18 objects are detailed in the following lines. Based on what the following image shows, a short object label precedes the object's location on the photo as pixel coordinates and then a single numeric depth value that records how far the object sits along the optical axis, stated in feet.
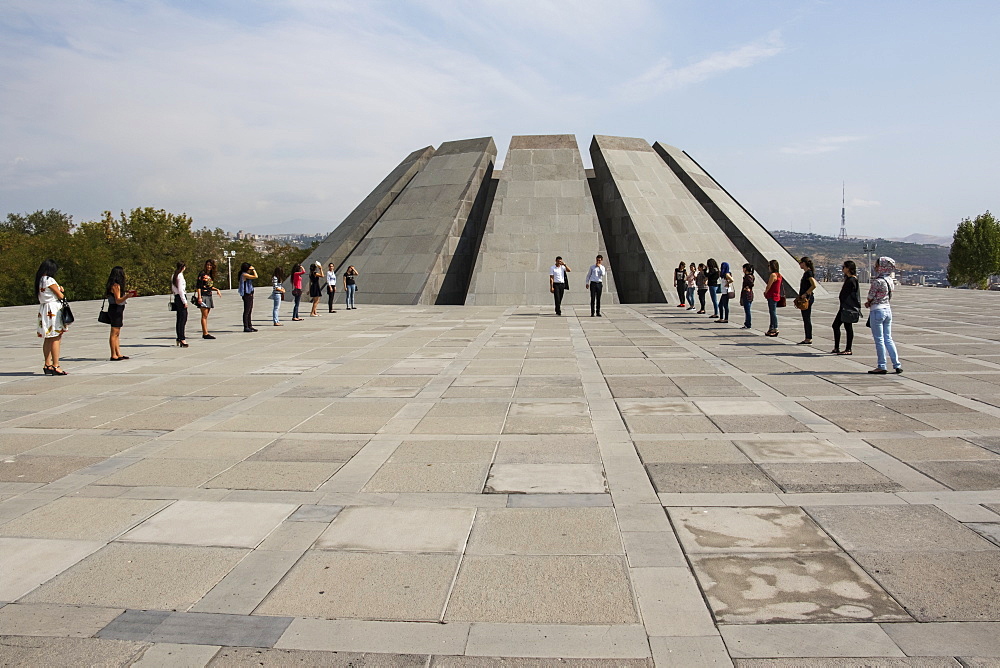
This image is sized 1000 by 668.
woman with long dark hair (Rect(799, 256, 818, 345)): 44.39
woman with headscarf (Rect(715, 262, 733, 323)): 57.11
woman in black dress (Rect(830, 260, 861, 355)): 38.73
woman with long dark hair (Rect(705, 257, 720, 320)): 64.44
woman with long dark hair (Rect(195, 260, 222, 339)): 50.39
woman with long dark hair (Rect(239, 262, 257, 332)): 55.26
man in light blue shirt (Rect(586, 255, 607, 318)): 64.49
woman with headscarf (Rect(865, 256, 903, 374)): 33.17
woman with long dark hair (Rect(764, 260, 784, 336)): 49.16
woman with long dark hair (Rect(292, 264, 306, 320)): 66.18
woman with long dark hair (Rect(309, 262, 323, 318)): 70.72
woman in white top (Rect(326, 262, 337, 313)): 73.56
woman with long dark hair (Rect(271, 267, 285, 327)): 61.67
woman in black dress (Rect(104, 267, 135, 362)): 39.96
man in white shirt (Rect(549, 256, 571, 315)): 65.82
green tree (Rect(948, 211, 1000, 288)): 240.94
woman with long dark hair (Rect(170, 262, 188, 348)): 45.91
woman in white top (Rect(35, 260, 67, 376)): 35.29
